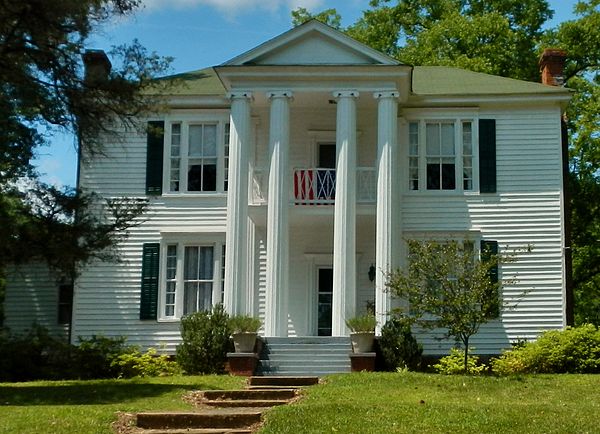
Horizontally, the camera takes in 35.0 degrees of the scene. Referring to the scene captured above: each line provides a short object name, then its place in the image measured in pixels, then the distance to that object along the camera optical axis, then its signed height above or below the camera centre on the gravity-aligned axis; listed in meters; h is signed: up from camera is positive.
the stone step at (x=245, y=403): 16.22 -1.51
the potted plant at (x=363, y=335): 21.62 -0.43
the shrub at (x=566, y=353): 20.89 -0.74
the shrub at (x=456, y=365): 22.07 -1.13
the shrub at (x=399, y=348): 21.50 -0.70
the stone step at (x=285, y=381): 19.34 -1.35
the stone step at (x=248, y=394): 17.08 -1.44
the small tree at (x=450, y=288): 19.75 +0.62
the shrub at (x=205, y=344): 21.91 -0.71
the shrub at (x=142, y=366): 22.73 -1.28
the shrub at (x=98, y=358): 22.95 -1.12
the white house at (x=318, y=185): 23.84 +3.38
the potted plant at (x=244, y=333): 21.36 -0.42
